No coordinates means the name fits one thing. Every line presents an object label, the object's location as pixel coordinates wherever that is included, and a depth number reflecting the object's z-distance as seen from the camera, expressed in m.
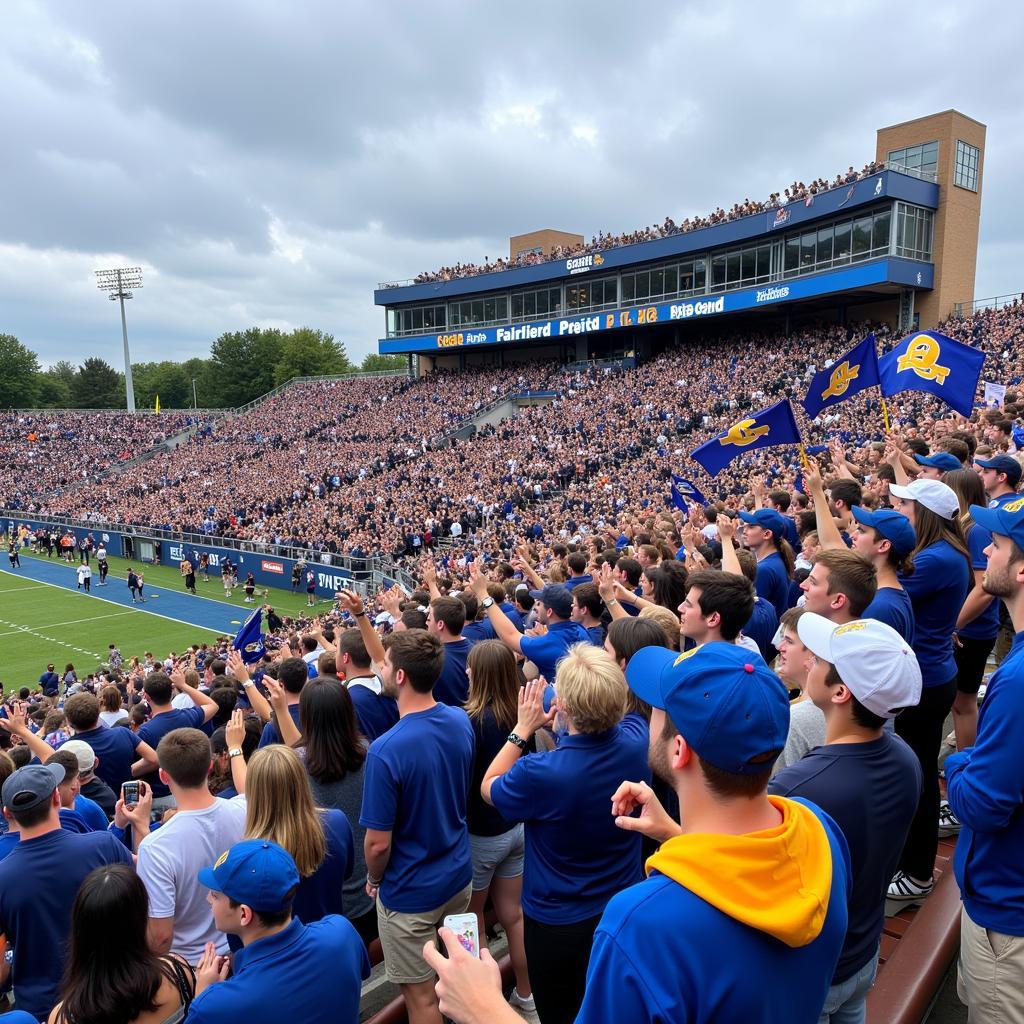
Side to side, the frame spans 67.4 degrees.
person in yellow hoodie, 1.44
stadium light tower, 77.88
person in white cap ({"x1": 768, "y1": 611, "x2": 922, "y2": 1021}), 2.41
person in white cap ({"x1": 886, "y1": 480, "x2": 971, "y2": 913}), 3.87
